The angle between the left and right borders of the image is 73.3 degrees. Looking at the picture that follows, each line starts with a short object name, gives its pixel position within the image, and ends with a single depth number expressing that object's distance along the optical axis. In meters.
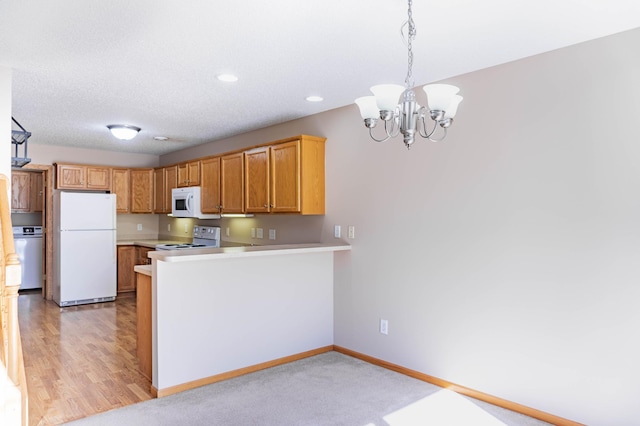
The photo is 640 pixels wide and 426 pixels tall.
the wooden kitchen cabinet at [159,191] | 6.67
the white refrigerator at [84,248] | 6.02
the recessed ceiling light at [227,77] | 3.14
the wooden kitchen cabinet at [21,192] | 7.34
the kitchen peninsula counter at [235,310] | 3.13
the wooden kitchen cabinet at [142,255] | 6.53
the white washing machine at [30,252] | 7.08
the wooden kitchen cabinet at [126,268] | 6.73
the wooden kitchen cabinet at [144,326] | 3.42
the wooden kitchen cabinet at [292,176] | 4.12
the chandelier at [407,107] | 1.87
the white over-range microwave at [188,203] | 5.67
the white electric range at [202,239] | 5.95
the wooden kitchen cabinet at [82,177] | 6.36
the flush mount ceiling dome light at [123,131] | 4.92
